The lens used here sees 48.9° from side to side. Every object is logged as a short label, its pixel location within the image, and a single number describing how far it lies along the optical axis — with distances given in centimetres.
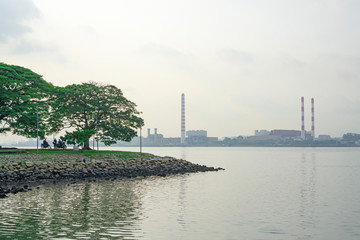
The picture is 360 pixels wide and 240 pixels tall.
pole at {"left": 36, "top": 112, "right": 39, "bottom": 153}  6275
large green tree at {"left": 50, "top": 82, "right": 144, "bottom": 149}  7462
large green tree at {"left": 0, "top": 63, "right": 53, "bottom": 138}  6325
